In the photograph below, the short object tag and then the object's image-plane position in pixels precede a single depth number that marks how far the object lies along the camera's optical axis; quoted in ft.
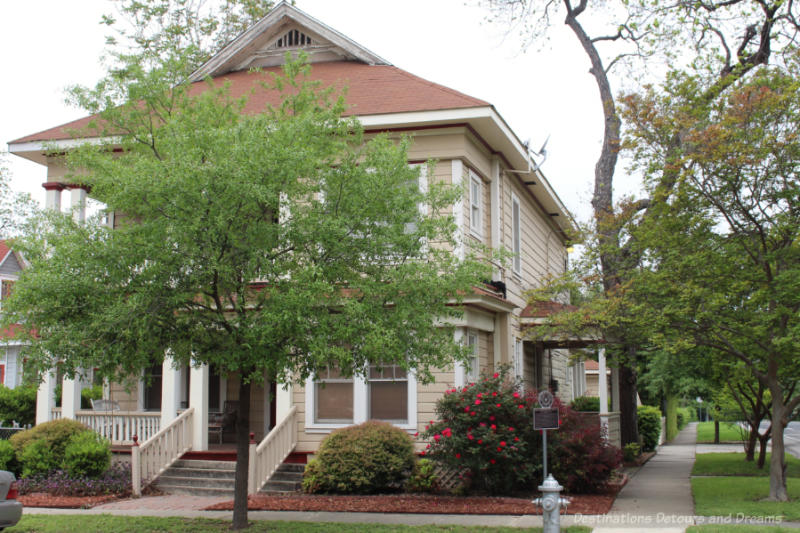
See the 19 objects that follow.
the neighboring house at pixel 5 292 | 106.93
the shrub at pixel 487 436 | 42.37
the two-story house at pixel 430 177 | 49.78
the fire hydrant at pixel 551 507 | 30.63
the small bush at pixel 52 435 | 49.80
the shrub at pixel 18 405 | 76.69
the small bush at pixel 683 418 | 155.15
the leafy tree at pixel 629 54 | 54.95
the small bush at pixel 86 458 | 47.78
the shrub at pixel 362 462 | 44.73
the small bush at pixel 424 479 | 45.47
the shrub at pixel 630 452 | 66.54
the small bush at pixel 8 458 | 49.29
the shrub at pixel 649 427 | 86.34
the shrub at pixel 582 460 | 43.68
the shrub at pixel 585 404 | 79.61
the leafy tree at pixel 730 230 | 39.75
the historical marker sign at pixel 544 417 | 35.06
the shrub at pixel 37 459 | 48.85
